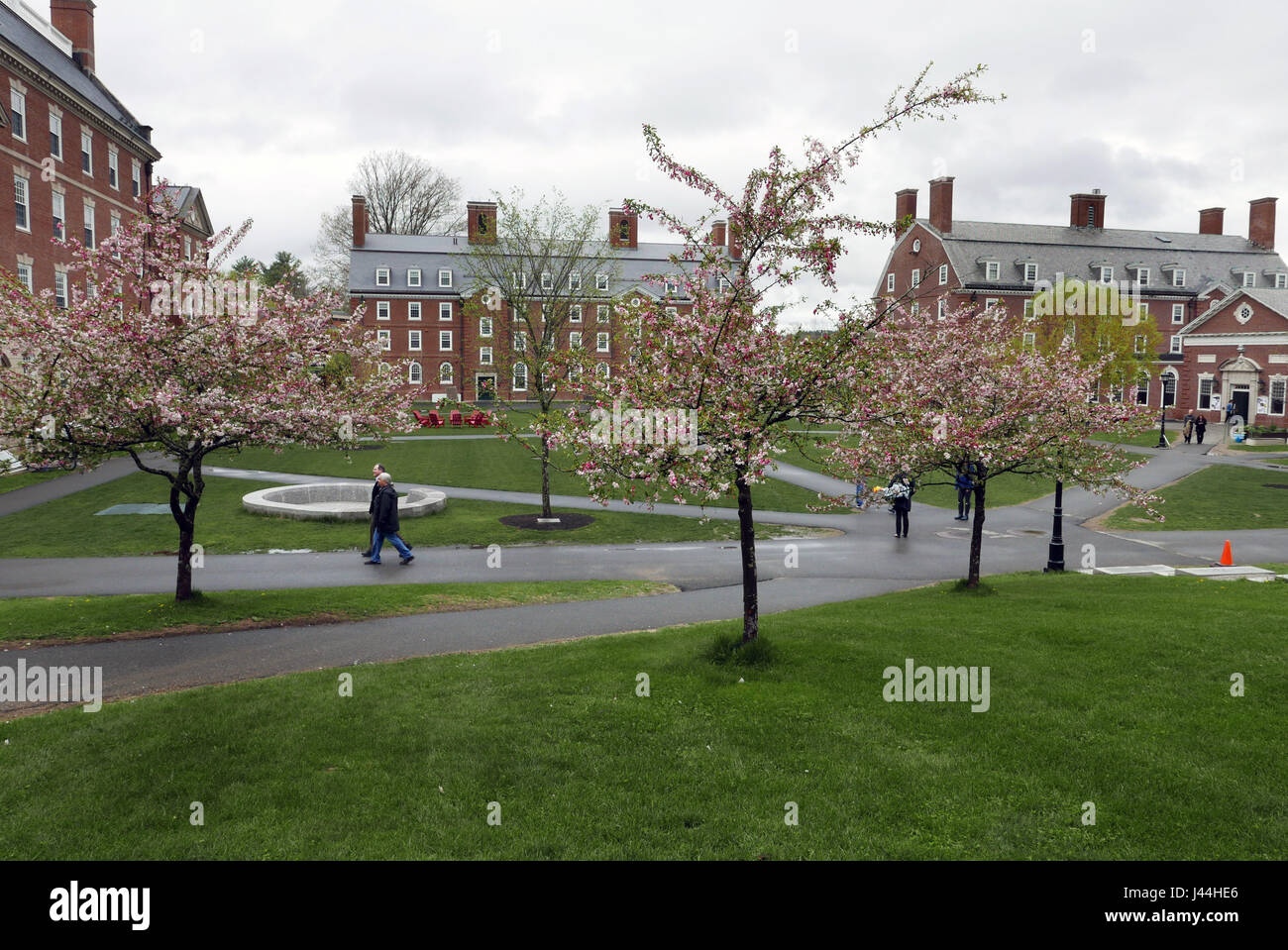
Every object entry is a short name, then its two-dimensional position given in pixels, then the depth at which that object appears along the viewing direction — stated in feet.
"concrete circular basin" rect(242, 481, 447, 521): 74.69
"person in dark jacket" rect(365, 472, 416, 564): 58.80
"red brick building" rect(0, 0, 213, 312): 112.06
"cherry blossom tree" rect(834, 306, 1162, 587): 43.57
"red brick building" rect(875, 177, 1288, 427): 205.57
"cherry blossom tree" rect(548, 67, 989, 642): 28.35
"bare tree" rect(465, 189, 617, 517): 79.05
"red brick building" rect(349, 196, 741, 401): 233.55
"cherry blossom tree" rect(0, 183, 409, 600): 36.19
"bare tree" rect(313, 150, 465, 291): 256.32
